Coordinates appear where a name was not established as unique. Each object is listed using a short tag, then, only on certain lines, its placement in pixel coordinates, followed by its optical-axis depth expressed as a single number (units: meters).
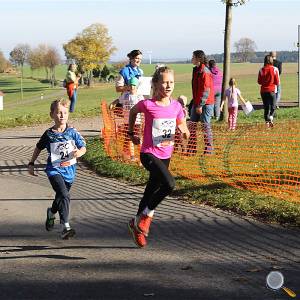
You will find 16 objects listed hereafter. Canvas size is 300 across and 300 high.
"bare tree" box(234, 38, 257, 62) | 168.25
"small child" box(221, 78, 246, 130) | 17.22
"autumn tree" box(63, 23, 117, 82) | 93.50
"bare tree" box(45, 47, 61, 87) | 116.53
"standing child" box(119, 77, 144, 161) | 11.55
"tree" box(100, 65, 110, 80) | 100.82
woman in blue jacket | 11.62
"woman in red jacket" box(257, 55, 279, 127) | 16.25
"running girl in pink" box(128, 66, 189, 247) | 6.39
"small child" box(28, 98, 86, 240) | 6.61
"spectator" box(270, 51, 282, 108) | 18.09
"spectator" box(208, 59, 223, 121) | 18.08
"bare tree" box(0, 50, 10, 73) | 136.05
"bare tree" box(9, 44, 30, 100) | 104.88
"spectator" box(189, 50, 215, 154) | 11.43
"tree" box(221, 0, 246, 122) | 18.73
